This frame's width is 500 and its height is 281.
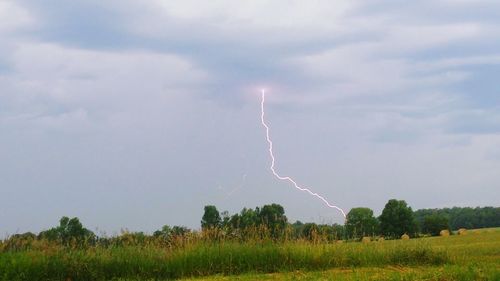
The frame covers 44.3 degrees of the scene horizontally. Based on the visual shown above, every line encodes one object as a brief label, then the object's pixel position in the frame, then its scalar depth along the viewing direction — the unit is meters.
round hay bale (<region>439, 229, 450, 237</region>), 47.81
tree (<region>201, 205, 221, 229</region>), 47.94
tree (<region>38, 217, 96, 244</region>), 36.22
